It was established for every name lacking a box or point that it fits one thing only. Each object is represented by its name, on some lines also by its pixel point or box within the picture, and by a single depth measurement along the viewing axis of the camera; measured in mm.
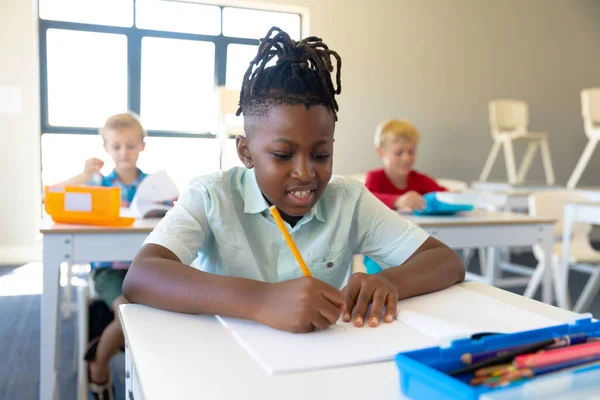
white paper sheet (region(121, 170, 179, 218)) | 1905
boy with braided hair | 716
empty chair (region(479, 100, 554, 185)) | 4906
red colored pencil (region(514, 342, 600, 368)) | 461
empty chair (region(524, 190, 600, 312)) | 2691
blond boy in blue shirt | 1848
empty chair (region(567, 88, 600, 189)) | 4586
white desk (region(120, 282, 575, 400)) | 474
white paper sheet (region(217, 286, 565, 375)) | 557
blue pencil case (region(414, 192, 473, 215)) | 2230
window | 4309
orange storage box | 1735
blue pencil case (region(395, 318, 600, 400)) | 403
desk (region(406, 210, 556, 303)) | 2076
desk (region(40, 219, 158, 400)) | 1582
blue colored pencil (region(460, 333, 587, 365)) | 459
